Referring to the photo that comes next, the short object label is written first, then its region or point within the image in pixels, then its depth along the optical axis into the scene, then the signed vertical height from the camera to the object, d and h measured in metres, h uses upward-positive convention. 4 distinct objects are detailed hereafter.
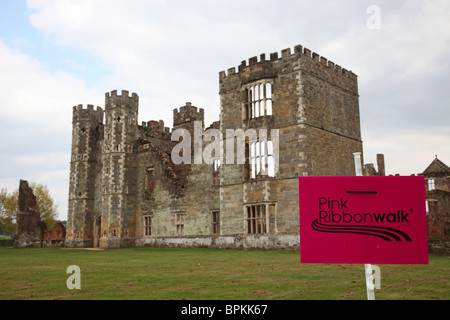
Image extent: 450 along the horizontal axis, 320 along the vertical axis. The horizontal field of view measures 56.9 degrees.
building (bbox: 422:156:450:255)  17.66 +1.12
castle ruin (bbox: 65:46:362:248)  24.38 +3.88
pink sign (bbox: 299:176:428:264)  5.61 -0.01
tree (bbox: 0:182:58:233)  58.41 +2.21
